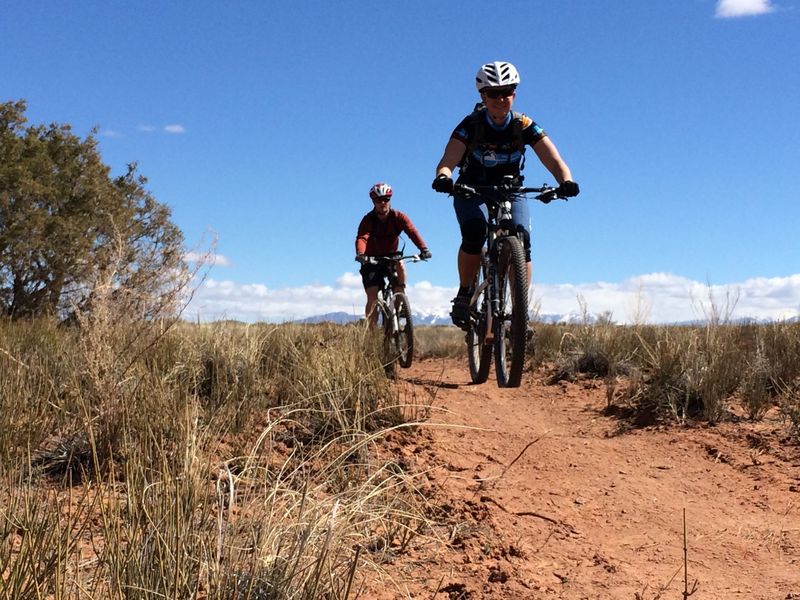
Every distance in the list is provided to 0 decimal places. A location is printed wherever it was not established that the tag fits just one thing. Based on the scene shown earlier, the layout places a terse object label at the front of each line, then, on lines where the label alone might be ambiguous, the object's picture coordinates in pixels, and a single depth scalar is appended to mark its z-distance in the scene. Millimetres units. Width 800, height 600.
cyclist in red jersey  8789
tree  20000
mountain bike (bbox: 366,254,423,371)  8359
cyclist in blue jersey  5469
